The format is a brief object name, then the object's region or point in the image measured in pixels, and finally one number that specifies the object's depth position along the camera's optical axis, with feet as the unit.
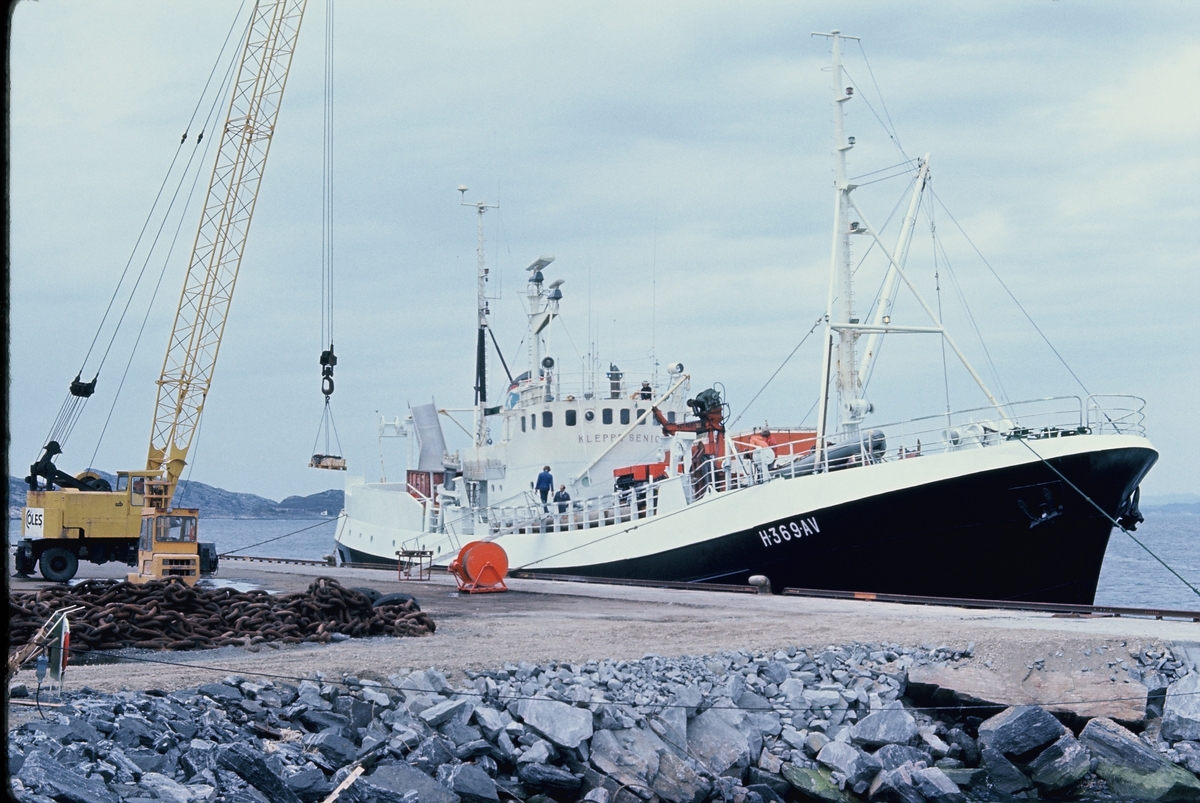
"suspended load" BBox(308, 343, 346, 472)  135.74
